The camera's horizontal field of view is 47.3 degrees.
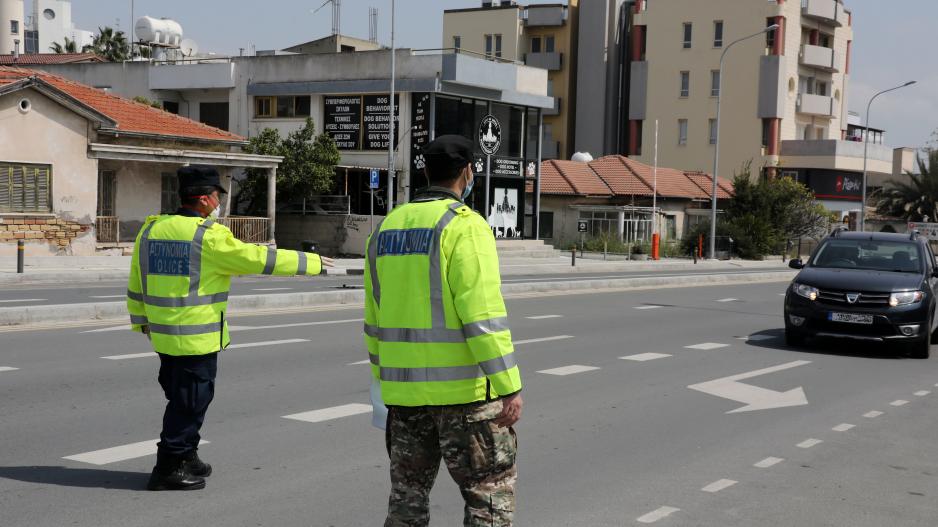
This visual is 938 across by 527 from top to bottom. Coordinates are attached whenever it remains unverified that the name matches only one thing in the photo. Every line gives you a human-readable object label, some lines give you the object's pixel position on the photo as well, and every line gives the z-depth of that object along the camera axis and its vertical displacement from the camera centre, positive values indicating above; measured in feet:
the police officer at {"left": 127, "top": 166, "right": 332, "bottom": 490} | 19.63 -2.22
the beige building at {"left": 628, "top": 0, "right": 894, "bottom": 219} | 216.54 +22.58
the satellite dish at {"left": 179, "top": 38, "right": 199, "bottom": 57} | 162.40 +20.85
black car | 43.91 -4.20
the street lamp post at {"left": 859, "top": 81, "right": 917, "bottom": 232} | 198.41 -0.84
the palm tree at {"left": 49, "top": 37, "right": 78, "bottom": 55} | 223.36 +28.18
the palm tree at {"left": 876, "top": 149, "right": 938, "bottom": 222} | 244.63 +1.19
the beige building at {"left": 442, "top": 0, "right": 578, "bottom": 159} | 240.53 +34.70
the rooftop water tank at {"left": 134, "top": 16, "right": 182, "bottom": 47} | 153.89 +22.01
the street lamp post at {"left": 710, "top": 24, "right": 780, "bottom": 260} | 146.51 -3.49
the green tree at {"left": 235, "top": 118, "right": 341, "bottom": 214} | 122.11 +2.75
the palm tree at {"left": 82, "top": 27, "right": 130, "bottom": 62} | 196.75 +25.52
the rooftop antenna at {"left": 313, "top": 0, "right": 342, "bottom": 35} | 163.94 +26.10
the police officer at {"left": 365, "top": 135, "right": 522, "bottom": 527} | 12.89 -1.99
